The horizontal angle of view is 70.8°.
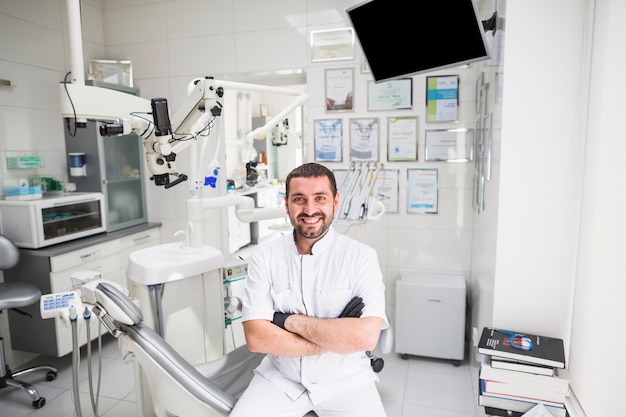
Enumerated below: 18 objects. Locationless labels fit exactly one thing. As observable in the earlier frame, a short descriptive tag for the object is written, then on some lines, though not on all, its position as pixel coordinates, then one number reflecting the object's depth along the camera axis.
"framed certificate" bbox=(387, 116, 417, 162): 3.35
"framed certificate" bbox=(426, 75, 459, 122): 3.22
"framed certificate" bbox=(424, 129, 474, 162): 3.24
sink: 2.13
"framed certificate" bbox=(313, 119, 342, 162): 3.52
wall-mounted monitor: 1.90
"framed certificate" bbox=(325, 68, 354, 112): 3.43
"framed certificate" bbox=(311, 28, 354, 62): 3.40
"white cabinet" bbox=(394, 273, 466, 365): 3.08
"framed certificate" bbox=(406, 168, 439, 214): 3.35
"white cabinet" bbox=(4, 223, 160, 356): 2.95
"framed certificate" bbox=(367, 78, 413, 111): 3.32
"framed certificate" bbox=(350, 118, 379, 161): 3.44
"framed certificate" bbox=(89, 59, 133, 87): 3.66
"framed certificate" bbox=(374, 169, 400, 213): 3.44
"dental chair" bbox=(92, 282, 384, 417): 1.61
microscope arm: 1.67
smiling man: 1.60
